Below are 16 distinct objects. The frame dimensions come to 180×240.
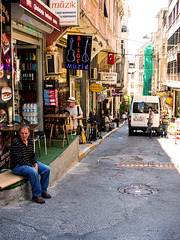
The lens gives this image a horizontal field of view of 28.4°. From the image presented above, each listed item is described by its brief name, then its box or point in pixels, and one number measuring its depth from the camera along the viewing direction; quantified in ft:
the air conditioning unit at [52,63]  37.78
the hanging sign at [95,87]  70.42
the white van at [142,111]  70.85
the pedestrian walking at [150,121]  65.87
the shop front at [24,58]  25.18
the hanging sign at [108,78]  88.50
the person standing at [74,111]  40.96
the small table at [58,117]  32.81
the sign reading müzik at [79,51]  47.16
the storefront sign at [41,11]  24.50
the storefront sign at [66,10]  37.17
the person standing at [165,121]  66.67
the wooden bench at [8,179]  20.16
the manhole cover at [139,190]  24.48
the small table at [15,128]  24.11
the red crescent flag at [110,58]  92.25
